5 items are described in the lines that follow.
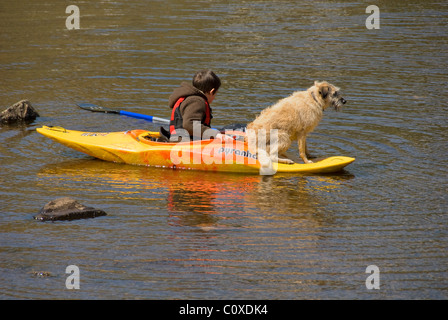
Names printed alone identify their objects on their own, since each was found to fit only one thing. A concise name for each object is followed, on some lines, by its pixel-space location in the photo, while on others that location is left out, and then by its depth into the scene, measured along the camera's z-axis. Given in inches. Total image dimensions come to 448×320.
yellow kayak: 700.0
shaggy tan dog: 687.1
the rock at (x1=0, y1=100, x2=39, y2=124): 905.3
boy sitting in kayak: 701.3
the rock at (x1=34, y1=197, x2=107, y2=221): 571.5
